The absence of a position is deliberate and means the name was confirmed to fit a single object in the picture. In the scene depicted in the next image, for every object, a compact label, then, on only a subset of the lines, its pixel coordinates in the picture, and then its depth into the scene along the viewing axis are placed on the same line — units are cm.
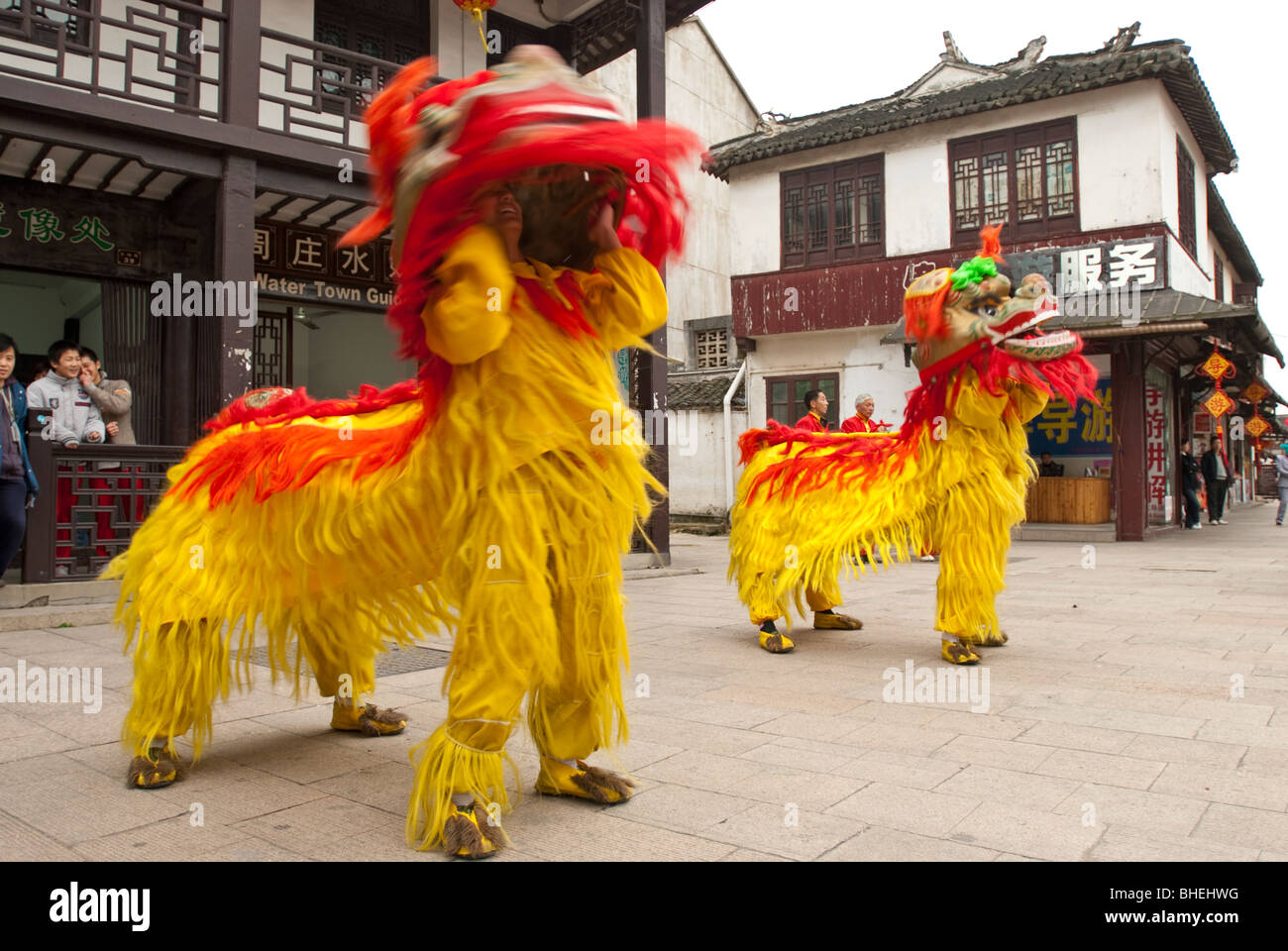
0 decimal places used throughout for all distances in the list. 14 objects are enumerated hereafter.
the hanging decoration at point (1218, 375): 1249
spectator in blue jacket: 514
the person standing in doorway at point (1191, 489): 1562
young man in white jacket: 653
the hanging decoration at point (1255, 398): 1571
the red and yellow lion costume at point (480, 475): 221
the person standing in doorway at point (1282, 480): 1584
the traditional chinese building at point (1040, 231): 1264
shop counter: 1383
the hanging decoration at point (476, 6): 624
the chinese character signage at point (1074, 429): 1386
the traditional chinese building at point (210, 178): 711
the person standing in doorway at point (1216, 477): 1688
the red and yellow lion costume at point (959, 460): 456
